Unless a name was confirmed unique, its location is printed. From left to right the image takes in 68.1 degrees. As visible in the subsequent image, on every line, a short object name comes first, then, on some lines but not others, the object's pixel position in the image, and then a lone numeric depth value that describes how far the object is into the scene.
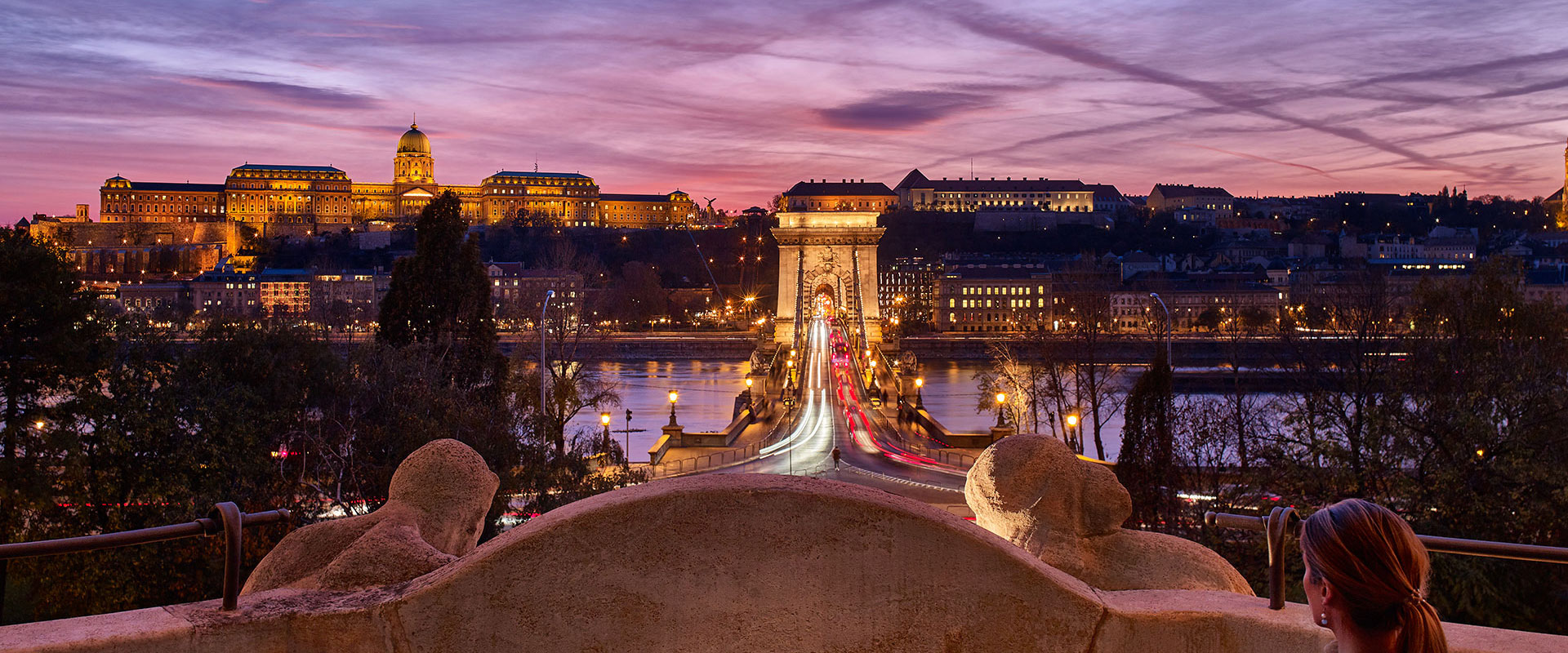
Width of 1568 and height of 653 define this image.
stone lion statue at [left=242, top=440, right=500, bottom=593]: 3.75
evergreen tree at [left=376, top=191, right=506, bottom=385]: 24.44
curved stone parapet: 3.26
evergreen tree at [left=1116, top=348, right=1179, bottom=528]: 19.89
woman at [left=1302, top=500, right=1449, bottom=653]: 2.06
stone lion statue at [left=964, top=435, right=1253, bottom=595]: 4.06
